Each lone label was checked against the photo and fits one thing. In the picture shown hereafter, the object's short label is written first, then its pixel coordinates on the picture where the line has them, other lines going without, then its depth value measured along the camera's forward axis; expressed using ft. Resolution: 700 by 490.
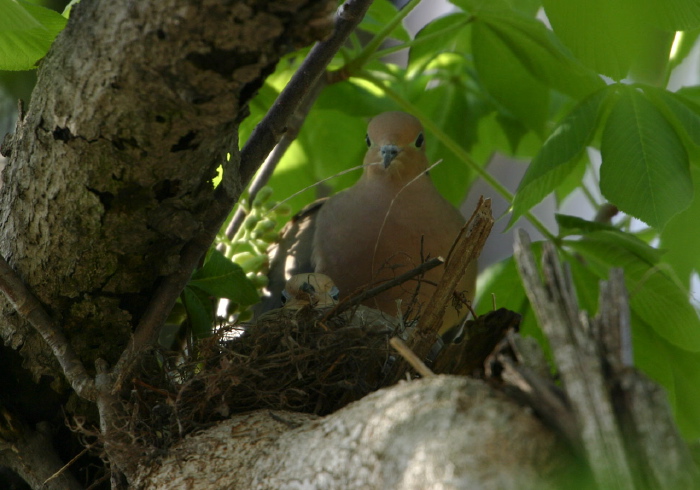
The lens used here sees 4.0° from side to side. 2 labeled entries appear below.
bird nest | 11.69
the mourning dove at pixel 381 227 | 12.00
